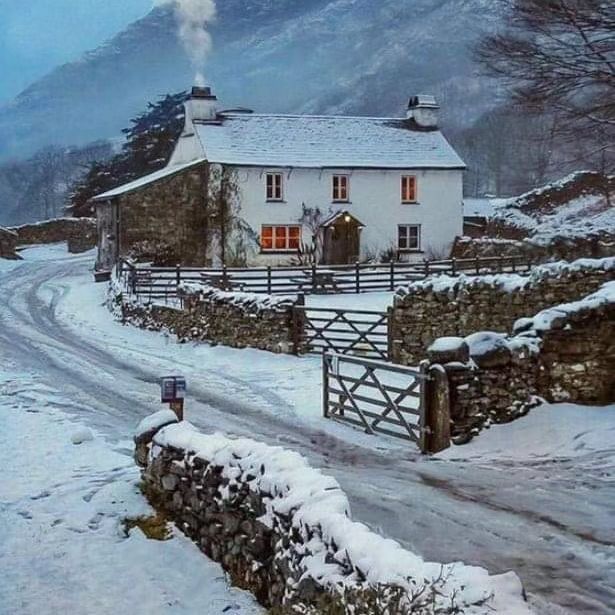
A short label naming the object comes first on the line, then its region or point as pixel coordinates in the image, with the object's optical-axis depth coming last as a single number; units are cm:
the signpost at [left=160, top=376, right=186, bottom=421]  1099
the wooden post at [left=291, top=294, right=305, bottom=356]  1994
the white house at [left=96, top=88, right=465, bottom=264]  4034
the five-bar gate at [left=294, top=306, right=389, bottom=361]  1875
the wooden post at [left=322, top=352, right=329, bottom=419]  1409
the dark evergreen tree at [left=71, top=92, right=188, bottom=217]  6016
